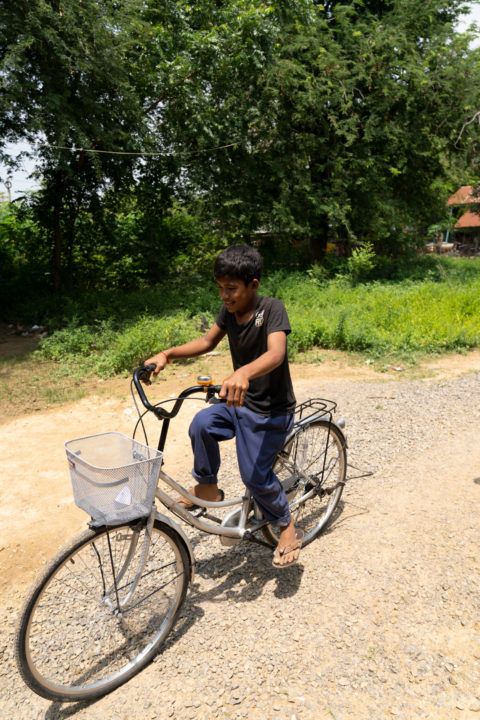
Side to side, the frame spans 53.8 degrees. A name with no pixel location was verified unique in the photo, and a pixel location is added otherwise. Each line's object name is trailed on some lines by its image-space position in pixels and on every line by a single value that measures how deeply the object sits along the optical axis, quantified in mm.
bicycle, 2023
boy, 2496
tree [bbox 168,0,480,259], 12773
